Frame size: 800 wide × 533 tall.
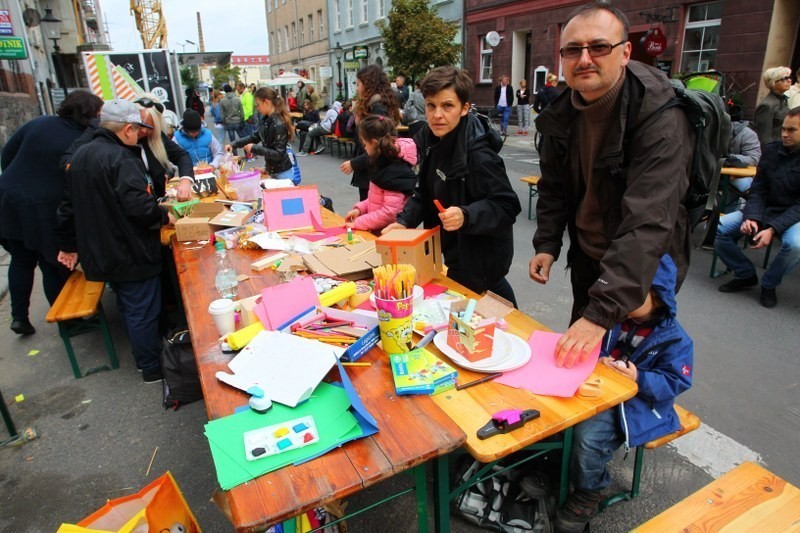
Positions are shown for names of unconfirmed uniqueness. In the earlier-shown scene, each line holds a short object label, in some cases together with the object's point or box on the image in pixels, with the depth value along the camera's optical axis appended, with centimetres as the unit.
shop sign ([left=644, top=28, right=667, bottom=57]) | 1173
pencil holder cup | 171
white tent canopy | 2306
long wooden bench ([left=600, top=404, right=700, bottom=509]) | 200
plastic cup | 202
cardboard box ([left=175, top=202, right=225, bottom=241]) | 337
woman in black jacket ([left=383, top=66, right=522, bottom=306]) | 238
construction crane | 4845
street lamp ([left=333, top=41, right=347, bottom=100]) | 2893
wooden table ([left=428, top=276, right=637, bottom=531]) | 141
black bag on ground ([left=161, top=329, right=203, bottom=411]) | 280
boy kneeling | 178
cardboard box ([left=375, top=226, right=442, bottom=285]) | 228
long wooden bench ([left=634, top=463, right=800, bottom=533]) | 155
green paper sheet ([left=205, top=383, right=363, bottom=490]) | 130
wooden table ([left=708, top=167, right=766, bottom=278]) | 472
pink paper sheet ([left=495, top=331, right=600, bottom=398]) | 160
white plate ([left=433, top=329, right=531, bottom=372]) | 171
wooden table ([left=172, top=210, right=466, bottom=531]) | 121
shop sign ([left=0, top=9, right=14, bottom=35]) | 996
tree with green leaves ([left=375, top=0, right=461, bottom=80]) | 1582
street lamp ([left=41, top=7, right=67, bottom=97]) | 1336
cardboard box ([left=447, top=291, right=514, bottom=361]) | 171
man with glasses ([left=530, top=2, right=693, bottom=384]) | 155
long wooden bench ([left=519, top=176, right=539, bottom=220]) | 616
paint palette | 135
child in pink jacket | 335
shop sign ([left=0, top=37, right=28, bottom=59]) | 947
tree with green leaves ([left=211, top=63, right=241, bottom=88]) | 5114
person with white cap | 289
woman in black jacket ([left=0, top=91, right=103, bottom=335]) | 363
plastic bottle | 248
